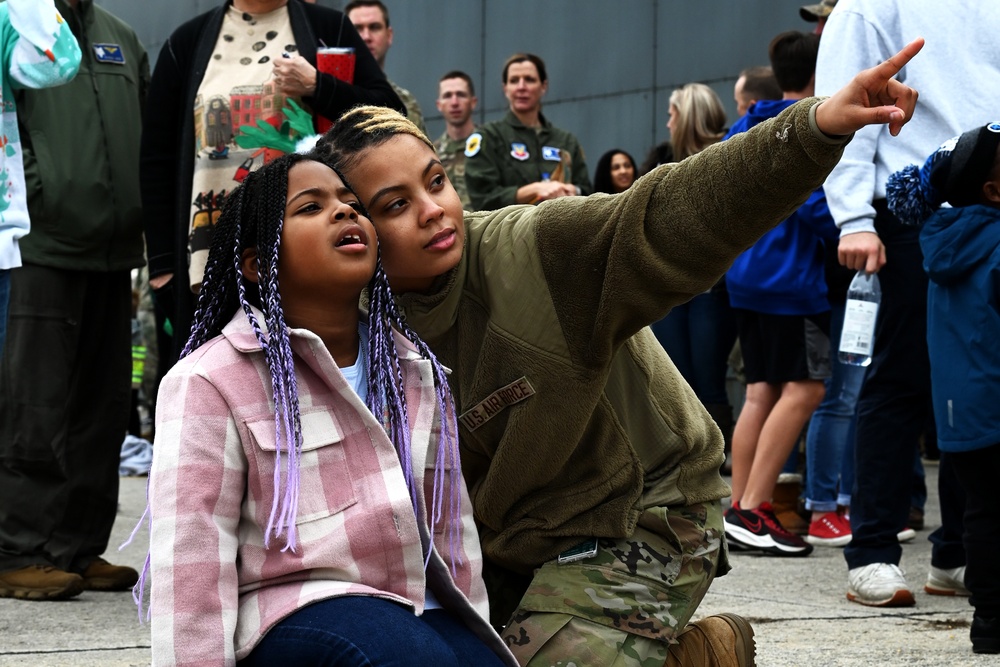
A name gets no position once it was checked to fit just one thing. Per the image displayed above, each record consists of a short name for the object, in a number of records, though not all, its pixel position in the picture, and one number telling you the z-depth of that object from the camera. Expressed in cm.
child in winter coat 356
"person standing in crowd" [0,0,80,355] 389
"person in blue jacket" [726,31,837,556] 535
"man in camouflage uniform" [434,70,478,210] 808
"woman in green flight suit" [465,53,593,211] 673
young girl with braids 222
